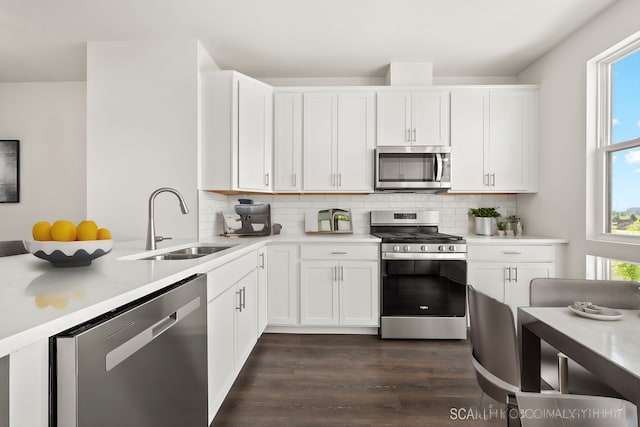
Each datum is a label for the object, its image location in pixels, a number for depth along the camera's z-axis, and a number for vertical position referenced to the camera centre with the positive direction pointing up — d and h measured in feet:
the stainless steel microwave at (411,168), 11.65 +1.51
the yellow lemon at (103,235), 4.62 -0.30
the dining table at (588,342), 3.08 -1.33
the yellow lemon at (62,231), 4.20 -0.23
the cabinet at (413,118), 11.89 +3.21
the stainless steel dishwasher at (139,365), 2.48 -1.38
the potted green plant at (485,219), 12.18 -0.18
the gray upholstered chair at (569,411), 2.37 -1.33
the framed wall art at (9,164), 13.15 +1.77
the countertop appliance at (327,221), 12.71 -0.28
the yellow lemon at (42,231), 4.25 -0.24
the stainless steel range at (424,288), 10.63 -2.24
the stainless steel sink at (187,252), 7.04 -0.91
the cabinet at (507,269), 10.73 -1.68
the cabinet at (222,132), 10.50 +2.40
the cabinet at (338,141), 11.95 +2.44
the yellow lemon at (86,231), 4.36 -0.23
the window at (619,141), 8.41 +1.83
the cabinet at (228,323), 5.98 -2.21
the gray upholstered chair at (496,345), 4.40 -1.72
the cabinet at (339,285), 10.86 -2.21
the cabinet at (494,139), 11.86 +2.52
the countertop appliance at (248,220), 11.80 -0.25
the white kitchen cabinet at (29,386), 2.09 -1.09
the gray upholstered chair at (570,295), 5.63 -1.33
